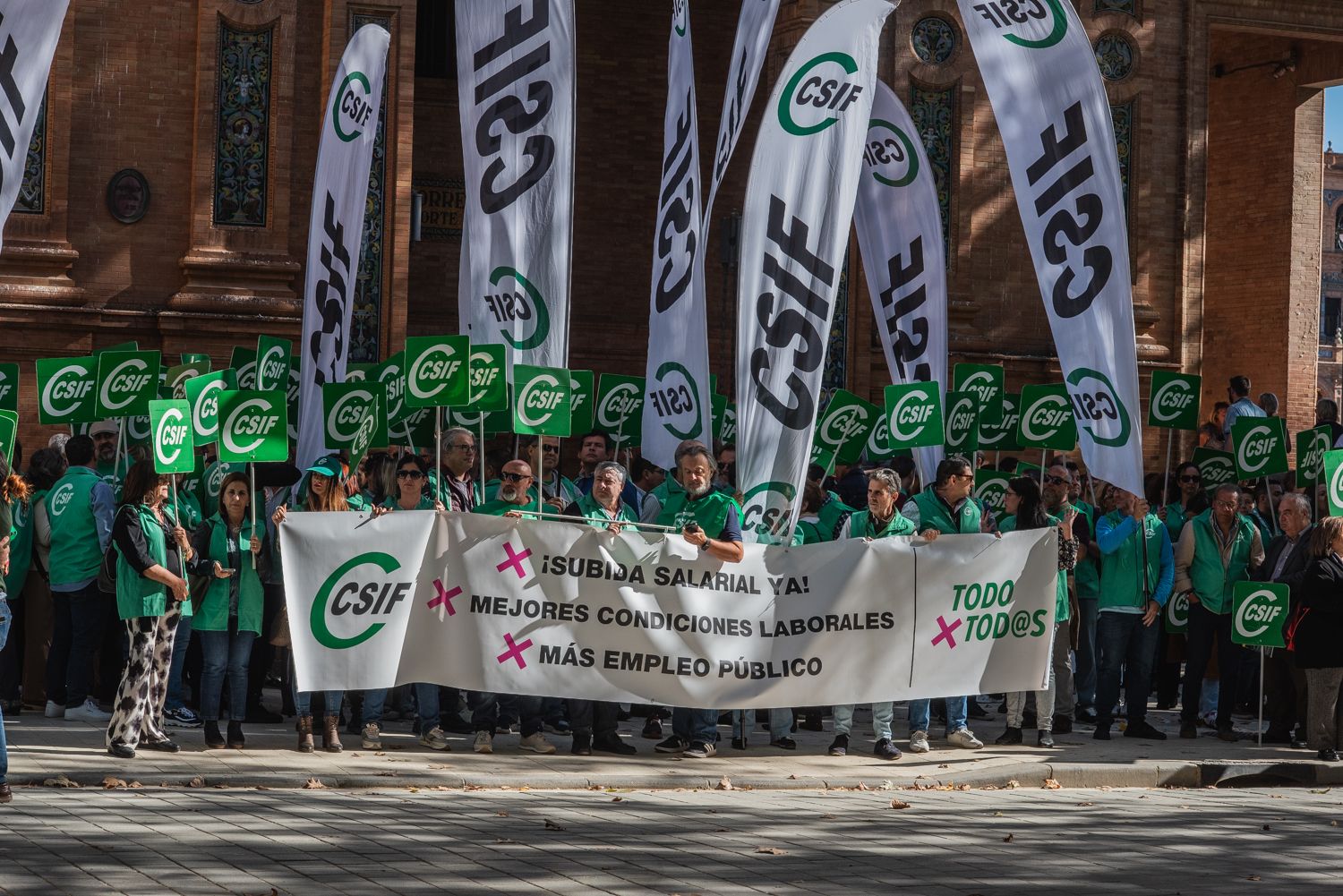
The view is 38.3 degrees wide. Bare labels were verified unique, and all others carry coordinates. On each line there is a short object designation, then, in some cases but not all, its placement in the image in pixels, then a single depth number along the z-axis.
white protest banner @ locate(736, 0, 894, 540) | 12.78
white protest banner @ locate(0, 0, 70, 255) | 12.02
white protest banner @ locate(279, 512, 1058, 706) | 11.96
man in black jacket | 14.73
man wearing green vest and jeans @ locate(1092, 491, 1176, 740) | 14.92
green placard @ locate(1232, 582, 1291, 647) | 13.91
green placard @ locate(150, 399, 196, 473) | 11.85
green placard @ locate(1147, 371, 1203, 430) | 17.72
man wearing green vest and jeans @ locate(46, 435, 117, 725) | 13.73
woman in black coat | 13.84
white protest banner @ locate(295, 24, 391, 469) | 15.91
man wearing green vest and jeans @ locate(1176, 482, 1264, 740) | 15.52
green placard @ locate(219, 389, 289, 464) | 12.25
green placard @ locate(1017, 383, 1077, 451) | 16.27
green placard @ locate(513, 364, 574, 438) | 13.07
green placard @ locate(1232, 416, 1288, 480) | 16.48
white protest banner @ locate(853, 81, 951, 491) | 16.66
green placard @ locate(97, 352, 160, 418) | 14.35
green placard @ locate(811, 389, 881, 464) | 17.66
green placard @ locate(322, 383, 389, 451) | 14.20
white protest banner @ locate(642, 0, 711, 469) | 15.20
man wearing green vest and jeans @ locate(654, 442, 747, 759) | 12.42
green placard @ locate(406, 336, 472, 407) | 12.59
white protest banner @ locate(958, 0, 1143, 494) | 13.71
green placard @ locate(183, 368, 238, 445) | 12.34
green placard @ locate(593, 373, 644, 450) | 18.28
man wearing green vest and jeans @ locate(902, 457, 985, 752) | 13.42
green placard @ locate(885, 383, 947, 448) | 14.82
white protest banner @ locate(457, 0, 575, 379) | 13.67
